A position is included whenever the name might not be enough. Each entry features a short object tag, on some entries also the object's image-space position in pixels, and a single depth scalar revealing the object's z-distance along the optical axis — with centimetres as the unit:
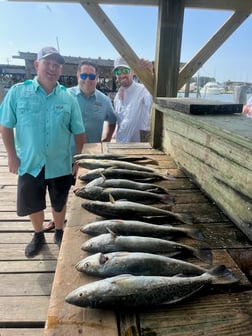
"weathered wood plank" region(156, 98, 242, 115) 238
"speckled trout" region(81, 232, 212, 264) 152
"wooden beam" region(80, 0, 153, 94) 339
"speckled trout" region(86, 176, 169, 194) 233
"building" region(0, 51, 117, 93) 1473
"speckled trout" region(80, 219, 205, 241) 169
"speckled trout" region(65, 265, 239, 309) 118
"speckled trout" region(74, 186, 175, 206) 213
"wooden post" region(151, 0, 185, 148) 329
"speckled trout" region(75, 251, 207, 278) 135
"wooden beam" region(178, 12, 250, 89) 360
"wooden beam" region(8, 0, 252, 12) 335
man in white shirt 454
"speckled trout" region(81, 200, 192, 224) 190
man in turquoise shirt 312
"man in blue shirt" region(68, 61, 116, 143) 418
